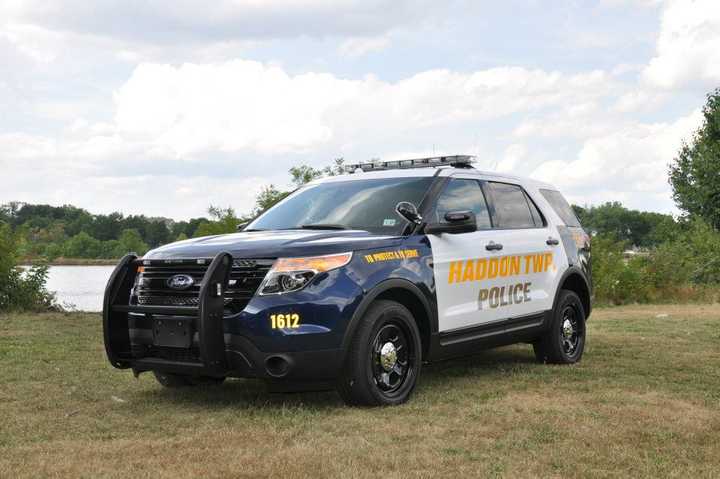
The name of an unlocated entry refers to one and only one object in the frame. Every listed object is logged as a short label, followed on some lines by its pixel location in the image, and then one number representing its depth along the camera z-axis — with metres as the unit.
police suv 5.78
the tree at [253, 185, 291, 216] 23.21
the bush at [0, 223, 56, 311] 15.52
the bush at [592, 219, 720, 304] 24.25
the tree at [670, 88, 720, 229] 38.53
